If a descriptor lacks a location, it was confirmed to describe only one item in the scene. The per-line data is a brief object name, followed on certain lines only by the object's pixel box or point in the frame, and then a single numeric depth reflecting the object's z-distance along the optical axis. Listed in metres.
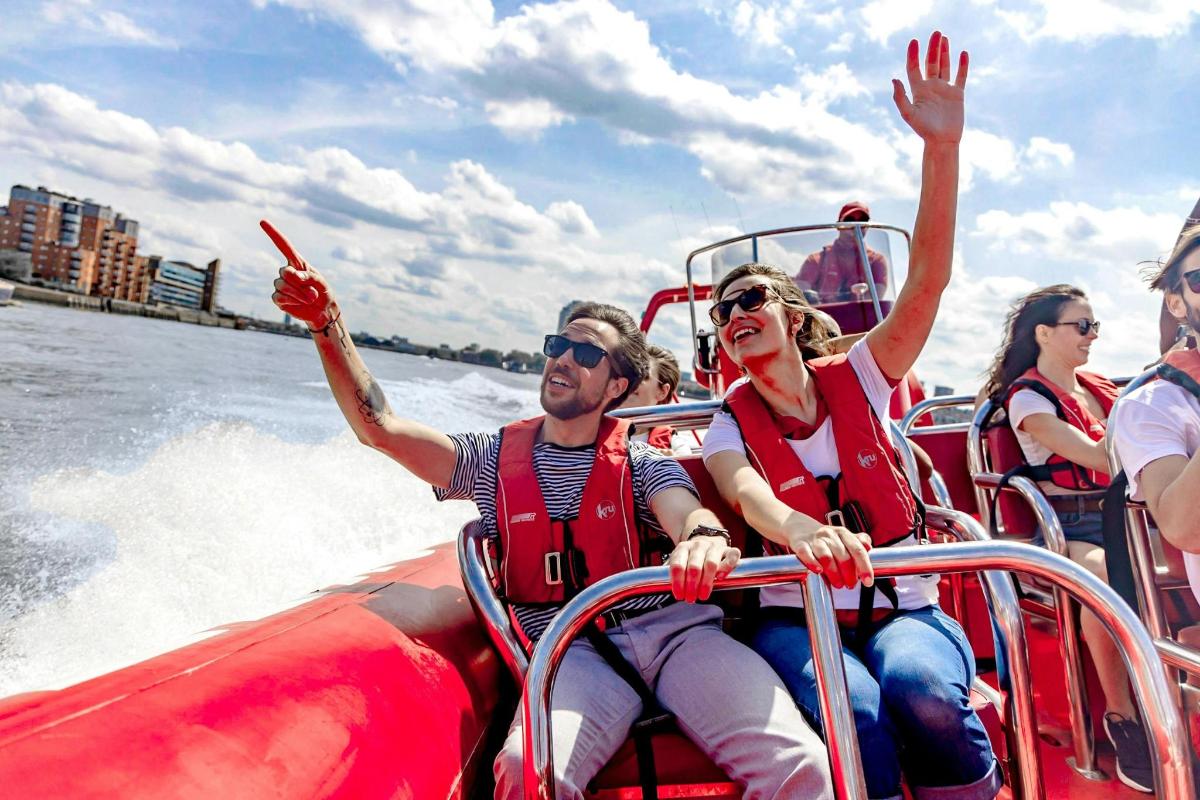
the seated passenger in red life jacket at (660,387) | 3.41
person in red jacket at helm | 4.36
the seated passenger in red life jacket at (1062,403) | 2.40
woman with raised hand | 1.37
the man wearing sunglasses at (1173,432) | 1.38
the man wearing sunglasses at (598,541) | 1.38
